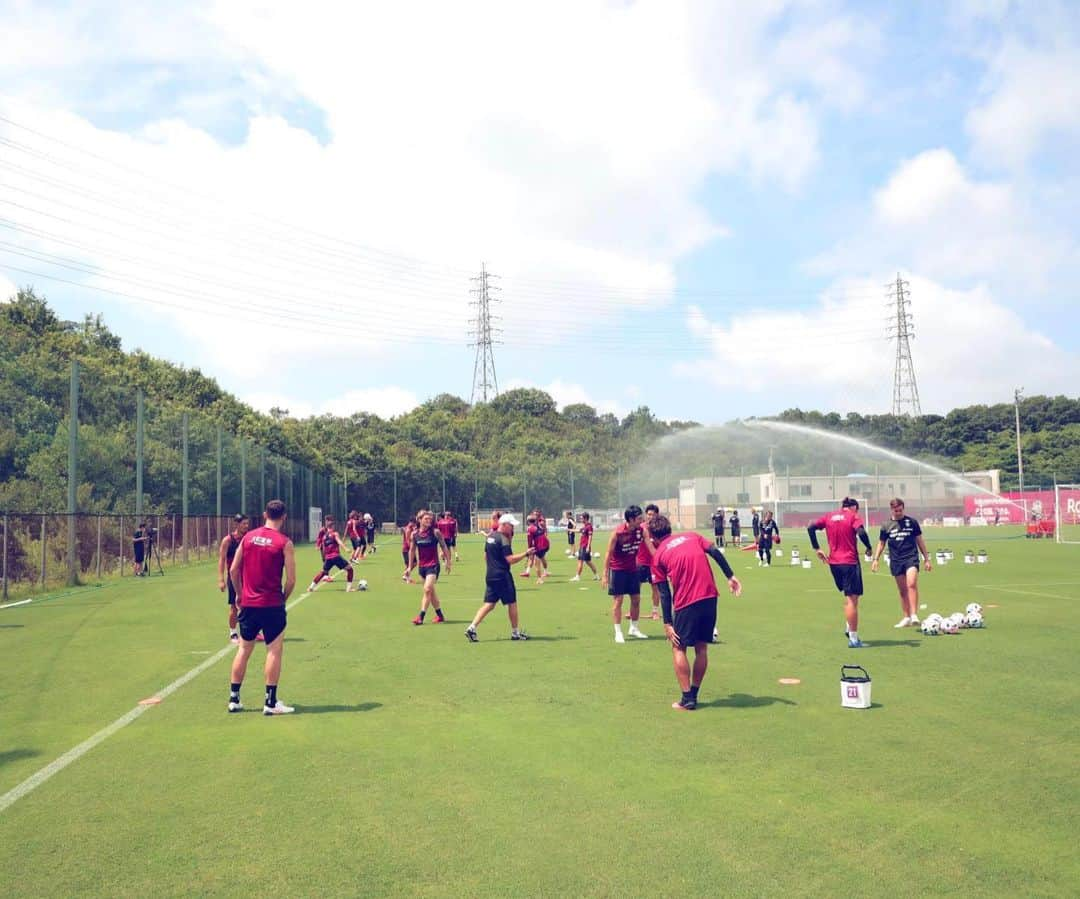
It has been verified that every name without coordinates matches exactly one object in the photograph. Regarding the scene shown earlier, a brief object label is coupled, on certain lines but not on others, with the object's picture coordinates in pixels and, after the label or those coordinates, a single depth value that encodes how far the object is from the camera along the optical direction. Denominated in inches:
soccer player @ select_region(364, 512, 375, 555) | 1648.4
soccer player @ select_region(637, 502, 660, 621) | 562.2
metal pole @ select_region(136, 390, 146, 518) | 1296.8
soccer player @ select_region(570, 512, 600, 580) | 1020.5
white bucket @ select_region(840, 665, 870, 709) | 352.8
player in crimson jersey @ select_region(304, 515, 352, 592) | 922.1
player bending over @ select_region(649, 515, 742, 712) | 364.5
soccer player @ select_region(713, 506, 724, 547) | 1450.5
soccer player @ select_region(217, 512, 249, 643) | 557.9
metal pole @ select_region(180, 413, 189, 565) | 1483.8
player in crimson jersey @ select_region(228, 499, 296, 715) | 366.9
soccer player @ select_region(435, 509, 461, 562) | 1171.3
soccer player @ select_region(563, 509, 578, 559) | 1438.2
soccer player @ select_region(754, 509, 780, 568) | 1187.3
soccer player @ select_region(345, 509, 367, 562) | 1184.2
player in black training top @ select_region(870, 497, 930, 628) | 592.4
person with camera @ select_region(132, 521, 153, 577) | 1210.6
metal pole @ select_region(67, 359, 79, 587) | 1040.2
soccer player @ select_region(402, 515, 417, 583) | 1007.8
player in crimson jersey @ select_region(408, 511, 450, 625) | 646.5
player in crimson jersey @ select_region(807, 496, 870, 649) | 529.0
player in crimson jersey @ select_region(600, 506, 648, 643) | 561.0
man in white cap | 552.4
